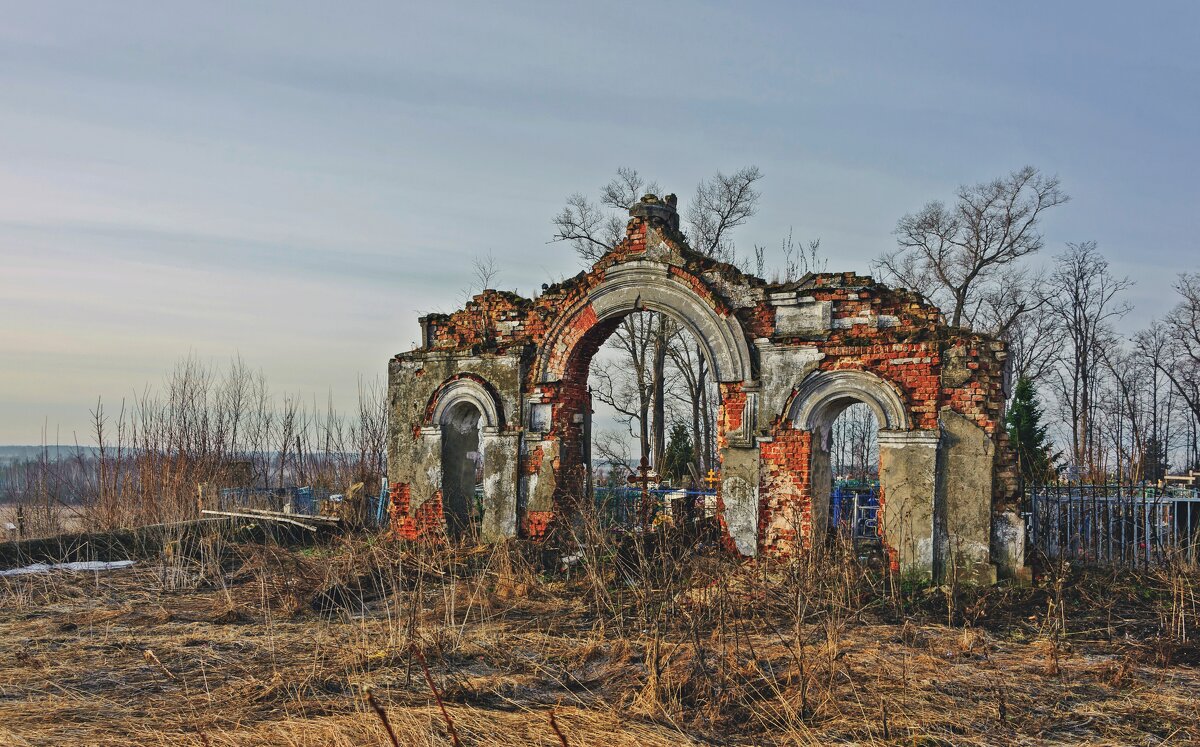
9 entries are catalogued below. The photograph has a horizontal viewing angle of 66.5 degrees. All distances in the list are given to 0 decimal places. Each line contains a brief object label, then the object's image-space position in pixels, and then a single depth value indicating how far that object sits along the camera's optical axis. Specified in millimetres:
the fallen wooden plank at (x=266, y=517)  15680
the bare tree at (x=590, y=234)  31894
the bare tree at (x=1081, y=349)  34562
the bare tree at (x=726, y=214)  31844
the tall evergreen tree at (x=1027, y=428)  19703
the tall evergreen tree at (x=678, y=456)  26000
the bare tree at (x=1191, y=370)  33406
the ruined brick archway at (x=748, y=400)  10828
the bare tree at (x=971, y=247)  32656
